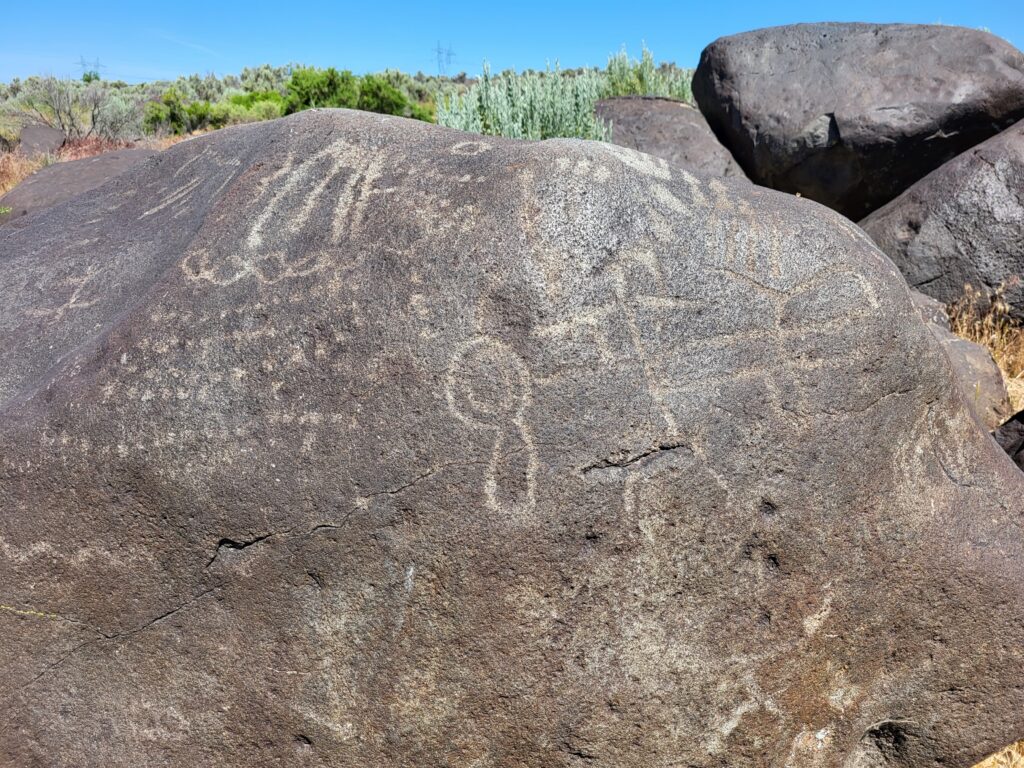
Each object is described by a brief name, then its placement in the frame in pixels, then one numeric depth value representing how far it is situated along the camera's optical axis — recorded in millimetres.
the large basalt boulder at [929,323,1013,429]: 3660
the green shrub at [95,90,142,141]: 12148
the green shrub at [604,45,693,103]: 8734
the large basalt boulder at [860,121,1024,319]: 4555
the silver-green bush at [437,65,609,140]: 6367
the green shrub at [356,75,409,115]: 11367
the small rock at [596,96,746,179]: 6035
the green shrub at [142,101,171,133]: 12938
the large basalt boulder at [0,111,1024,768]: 1722
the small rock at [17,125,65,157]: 9906
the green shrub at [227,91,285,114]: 13992
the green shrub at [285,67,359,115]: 11547
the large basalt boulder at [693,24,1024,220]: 5344
